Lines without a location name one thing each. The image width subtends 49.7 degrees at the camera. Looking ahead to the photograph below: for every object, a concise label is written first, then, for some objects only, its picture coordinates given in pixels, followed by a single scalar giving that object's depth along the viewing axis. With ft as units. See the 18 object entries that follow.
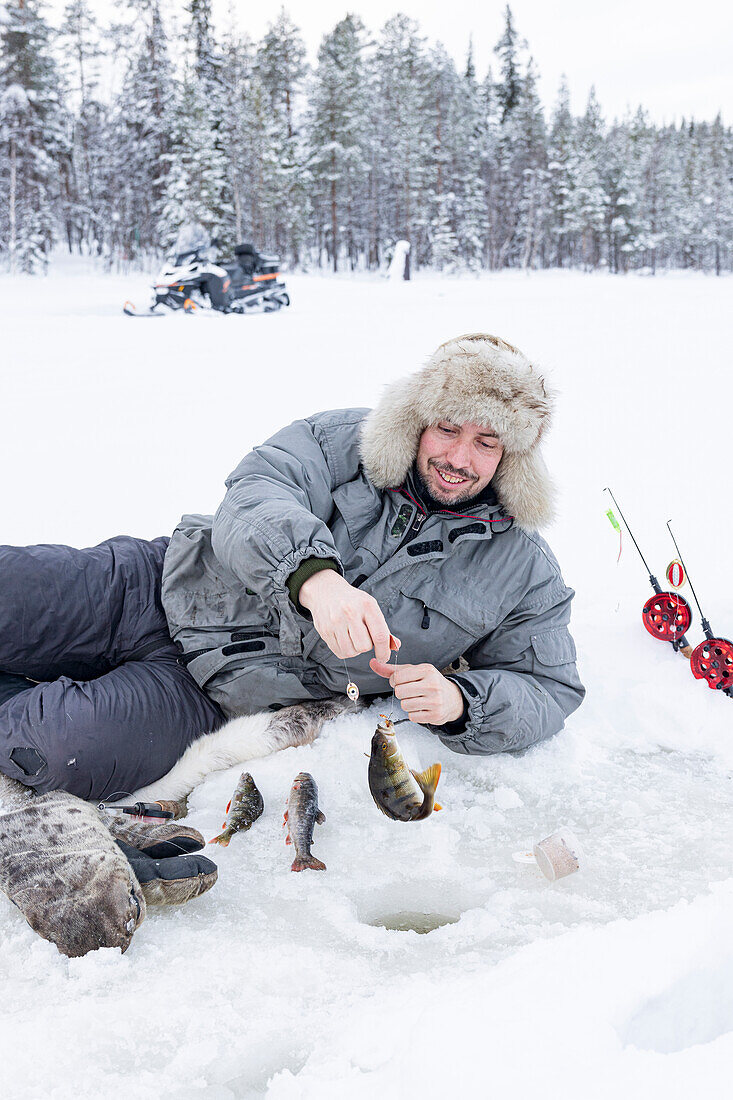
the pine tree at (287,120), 126.23
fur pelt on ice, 9.37
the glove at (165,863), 6.88
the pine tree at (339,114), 124.16
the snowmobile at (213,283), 48.78
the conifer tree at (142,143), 101.65
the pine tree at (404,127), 129.70
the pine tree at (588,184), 155.33
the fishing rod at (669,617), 12.25
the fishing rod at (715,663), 11.06
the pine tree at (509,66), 146.41
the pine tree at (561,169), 154.61
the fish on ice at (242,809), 8.19
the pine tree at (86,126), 126.62
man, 8.98
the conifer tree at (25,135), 97.91
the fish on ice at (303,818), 7.68
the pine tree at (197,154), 96.53
